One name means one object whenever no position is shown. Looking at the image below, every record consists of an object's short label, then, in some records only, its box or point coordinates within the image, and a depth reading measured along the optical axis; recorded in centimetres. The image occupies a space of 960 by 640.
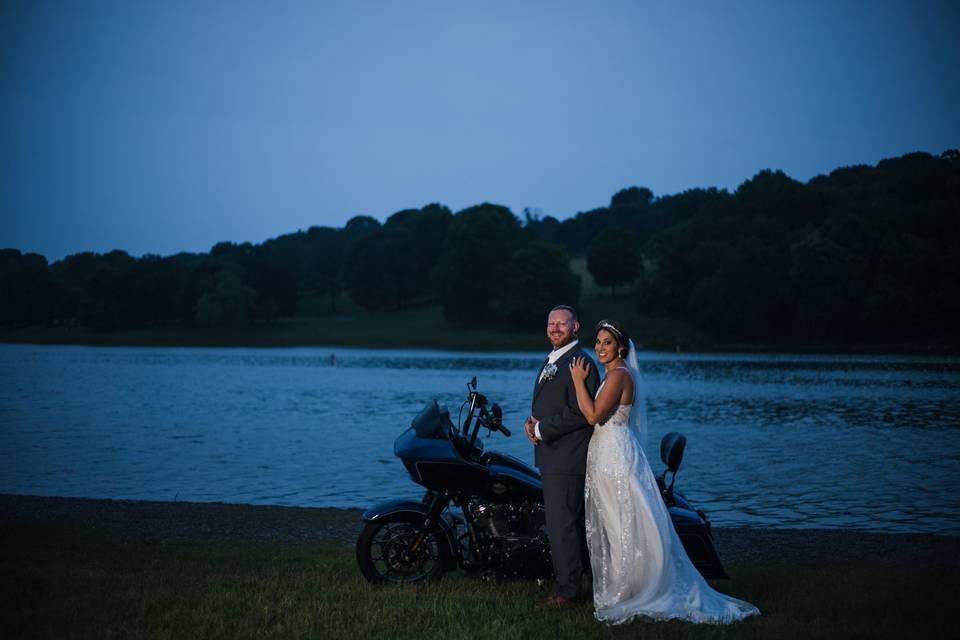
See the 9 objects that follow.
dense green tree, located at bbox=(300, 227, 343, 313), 13640
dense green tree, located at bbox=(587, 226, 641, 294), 11369
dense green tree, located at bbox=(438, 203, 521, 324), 10456
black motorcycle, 745
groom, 711
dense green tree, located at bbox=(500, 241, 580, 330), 9675
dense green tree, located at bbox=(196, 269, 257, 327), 11194
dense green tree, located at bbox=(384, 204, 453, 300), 12531
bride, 681
